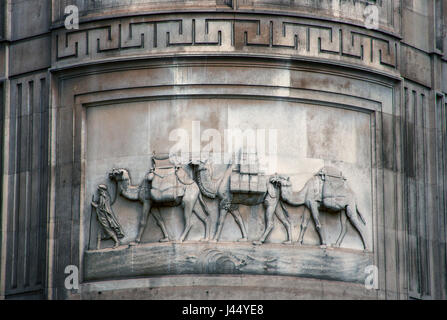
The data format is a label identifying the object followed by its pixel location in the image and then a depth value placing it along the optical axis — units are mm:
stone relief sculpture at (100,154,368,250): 44188
